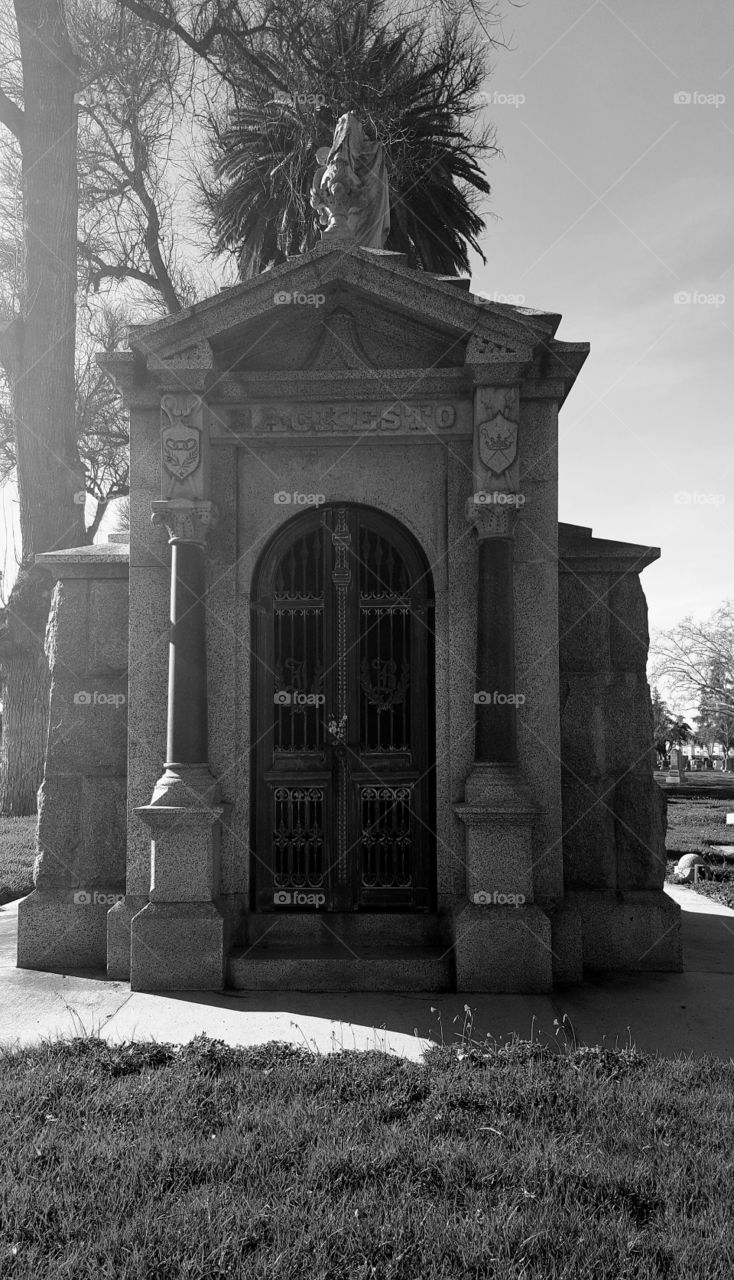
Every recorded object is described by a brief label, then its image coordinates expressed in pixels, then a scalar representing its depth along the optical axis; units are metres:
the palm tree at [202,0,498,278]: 14.54
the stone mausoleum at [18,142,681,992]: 6.40
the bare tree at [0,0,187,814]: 11.88
